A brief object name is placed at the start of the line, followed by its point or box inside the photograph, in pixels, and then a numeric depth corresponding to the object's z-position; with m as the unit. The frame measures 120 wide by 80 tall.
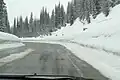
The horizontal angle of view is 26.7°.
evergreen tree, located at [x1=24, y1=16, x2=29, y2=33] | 168.38
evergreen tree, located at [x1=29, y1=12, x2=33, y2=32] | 172.62
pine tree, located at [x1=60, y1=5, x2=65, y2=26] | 140.54
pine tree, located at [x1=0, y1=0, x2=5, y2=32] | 68.25
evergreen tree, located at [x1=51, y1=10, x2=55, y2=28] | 154.56
